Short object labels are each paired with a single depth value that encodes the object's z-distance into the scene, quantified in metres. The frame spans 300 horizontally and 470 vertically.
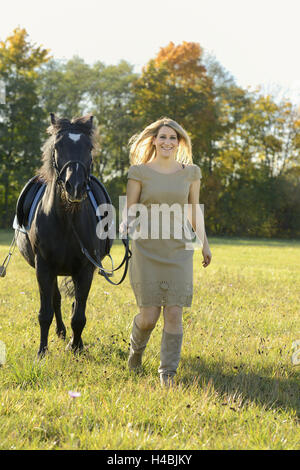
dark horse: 7.93
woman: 7.47
